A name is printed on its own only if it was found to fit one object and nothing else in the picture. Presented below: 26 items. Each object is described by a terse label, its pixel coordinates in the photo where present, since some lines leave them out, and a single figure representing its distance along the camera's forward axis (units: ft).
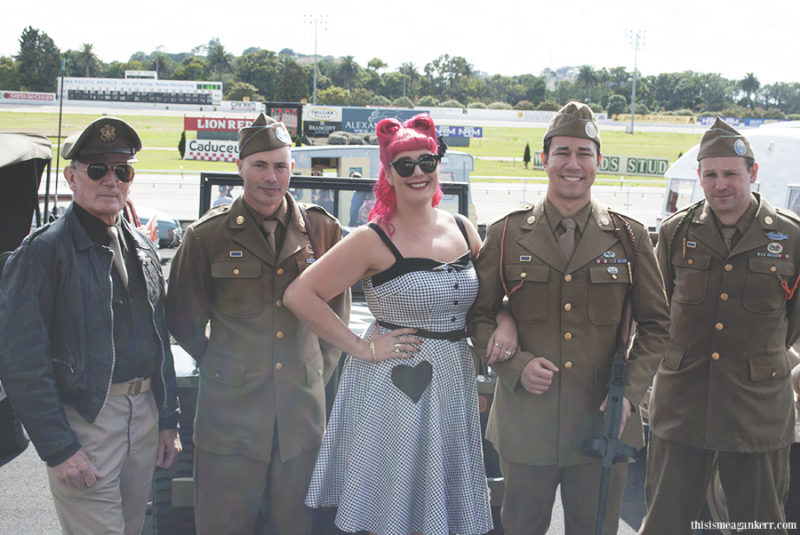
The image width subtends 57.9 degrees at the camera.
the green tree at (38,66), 276.41
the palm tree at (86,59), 369.30
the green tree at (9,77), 272.51
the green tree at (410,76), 416.26
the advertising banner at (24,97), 233.14
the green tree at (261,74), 358.43
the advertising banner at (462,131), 164.96
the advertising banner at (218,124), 122.61
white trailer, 22.79
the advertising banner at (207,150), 103.71
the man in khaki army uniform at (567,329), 9.39
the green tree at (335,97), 259.39
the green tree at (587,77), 426.51
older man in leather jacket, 8.13
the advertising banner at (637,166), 120.37
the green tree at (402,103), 269.91
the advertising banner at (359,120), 115.28
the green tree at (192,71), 382.63
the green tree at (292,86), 287.89
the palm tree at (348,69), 403.95
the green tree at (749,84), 430.20
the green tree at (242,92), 300.40
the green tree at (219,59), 414.58
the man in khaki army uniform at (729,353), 10.74
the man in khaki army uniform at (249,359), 9.78
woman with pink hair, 9.11
